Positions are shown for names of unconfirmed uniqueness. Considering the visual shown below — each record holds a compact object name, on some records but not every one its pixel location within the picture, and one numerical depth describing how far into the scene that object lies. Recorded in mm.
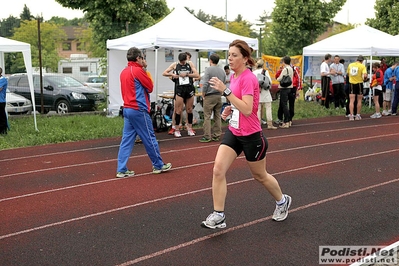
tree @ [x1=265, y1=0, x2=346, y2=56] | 28812
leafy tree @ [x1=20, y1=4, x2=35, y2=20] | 83000
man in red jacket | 7566
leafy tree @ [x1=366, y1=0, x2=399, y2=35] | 27062
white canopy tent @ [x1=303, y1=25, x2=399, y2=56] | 17250
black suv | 16750
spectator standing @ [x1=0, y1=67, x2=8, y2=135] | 12471
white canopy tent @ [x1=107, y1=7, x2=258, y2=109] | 13445
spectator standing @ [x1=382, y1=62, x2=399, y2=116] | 16641
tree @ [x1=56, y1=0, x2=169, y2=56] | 20094
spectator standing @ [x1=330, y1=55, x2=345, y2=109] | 17359
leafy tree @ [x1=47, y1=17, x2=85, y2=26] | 110056
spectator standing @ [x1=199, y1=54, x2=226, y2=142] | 10781
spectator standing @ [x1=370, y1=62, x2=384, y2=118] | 16355
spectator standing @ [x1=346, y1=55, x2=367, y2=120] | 14906
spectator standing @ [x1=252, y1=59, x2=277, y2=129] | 12641
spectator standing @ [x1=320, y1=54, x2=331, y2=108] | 17641
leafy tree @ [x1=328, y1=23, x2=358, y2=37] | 53506
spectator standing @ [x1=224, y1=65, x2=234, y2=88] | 13262
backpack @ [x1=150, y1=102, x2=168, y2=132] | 13016
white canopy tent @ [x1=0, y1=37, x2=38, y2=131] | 12023
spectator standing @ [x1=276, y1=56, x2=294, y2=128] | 13159
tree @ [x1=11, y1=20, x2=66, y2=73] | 40375
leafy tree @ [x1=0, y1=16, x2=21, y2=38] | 16692
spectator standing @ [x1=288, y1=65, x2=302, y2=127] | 13844
